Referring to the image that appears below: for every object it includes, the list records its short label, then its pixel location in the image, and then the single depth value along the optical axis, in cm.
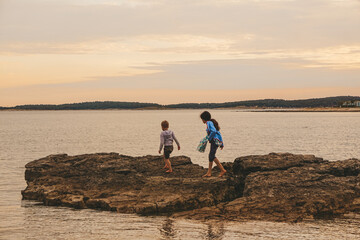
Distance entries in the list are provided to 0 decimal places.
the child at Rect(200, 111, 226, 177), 1438
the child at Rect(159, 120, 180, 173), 1541
